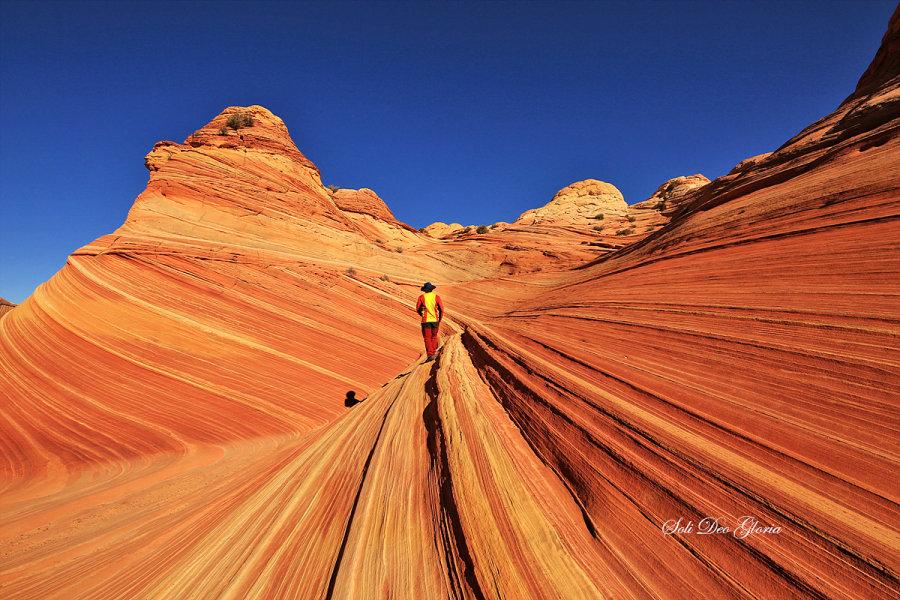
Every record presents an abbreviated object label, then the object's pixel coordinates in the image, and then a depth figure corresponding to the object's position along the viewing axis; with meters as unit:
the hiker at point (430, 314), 8.07
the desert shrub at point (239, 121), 16.78
